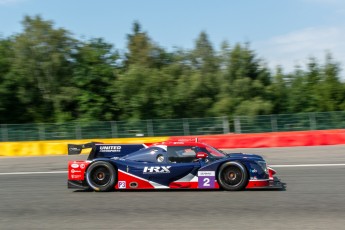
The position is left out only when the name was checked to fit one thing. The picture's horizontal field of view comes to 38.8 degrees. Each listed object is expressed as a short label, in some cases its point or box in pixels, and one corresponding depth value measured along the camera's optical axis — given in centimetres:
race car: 956
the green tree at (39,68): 3369
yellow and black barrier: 2055
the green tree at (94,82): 3309
